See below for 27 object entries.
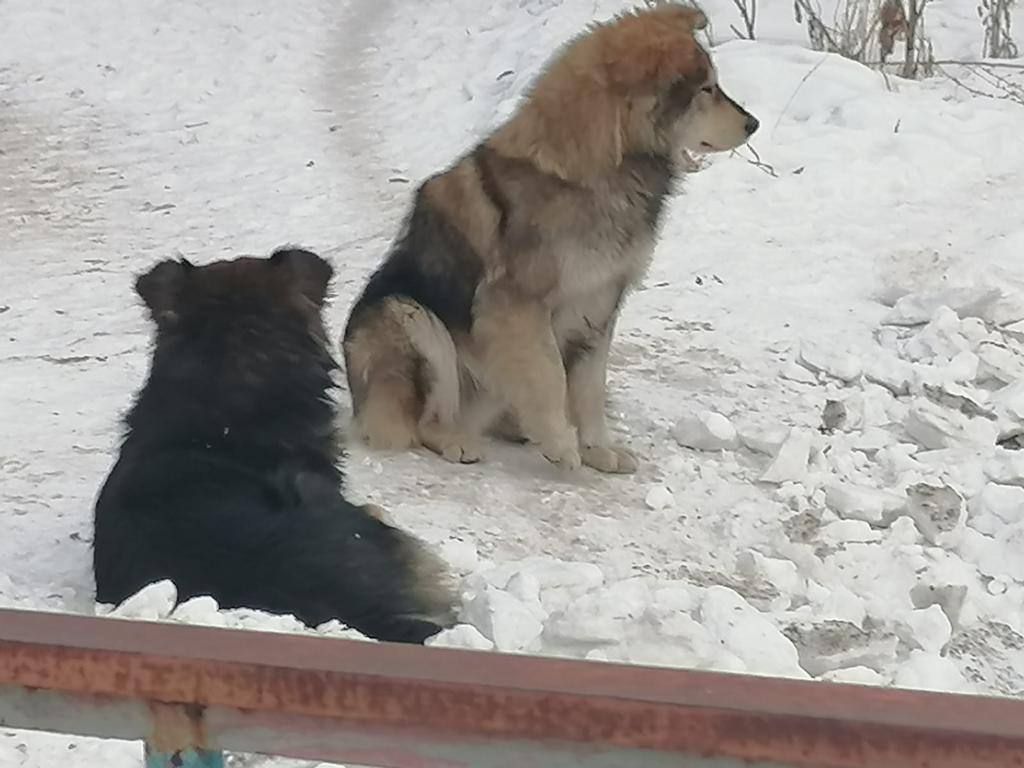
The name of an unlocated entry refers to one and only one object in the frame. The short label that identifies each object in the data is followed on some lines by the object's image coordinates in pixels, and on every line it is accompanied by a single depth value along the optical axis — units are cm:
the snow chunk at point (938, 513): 433
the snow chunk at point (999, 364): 544
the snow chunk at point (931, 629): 368
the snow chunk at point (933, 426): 497
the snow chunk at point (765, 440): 498
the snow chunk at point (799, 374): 564
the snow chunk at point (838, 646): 353
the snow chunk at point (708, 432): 506
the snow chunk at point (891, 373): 544
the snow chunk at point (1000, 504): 444
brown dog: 477
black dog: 325
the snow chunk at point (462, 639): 320
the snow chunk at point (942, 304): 593
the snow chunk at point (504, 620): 332
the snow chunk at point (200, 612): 296
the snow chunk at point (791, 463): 475
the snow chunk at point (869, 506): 446
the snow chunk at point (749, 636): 329
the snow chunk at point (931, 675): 342
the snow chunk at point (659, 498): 469
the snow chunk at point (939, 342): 563
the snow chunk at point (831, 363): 562
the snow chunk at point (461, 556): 403
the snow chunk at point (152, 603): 296
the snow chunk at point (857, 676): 331
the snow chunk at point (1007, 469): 470
